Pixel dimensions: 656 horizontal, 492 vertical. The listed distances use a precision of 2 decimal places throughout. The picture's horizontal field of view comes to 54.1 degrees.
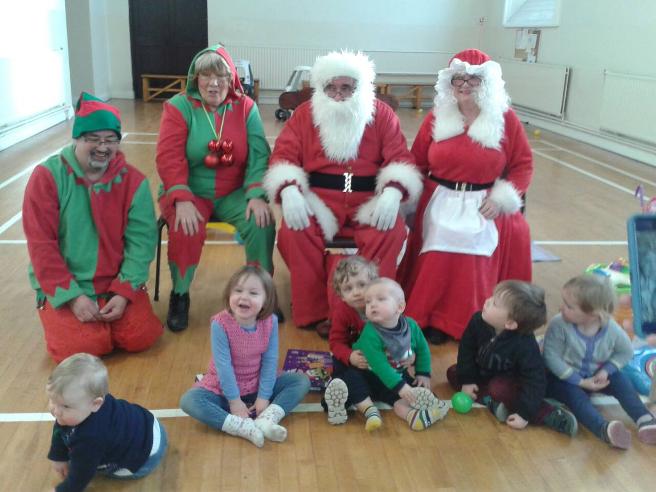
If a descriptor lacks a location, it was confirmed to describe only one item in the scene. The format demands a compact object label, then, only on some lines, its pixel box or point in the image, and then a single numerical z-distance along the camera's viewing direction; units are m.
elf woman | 2.95
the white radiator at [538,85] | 8.90
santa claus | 2.87
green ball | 2.30
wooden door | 11.06
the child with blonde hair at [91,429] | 1.67
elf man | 2.47
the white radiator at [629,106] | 6.95
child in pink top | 2.11
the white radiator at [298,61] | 11.21
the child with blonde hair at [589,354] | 2.18
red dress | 2.89
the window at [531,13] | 9.20
